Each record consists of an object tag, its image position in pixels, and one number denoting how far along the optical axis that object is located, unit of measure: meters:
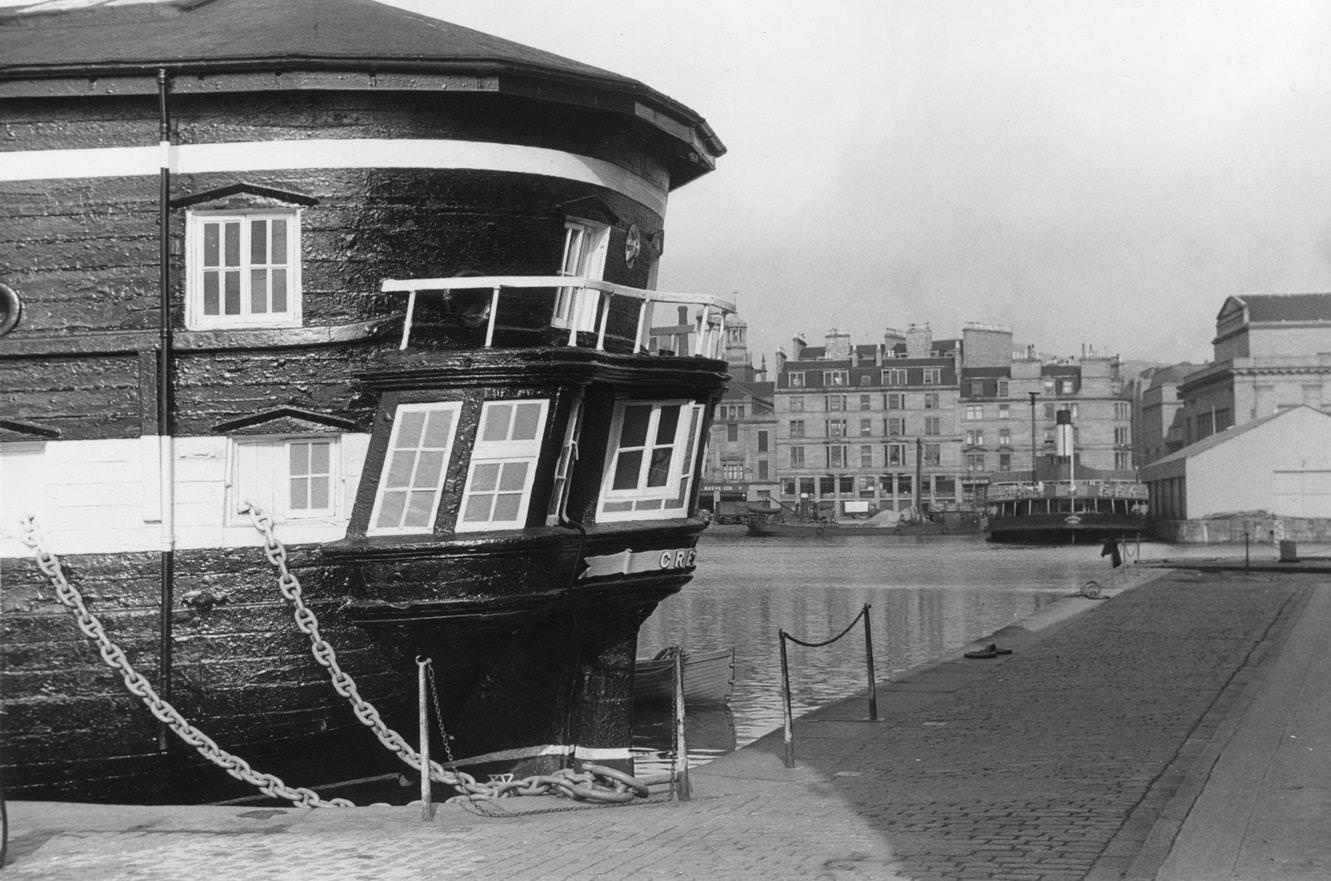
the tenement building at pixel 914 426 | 133.62
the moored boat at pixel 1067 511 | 93.19
